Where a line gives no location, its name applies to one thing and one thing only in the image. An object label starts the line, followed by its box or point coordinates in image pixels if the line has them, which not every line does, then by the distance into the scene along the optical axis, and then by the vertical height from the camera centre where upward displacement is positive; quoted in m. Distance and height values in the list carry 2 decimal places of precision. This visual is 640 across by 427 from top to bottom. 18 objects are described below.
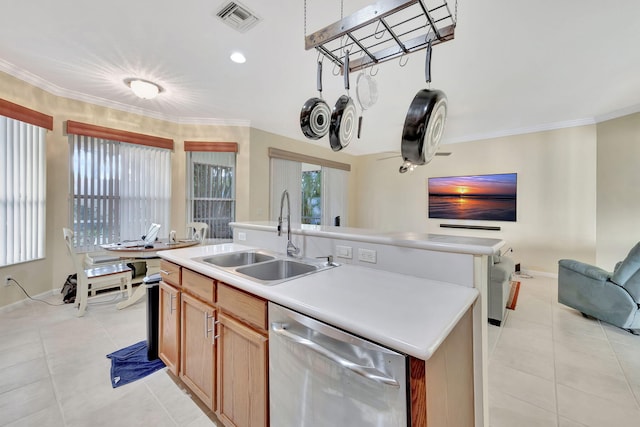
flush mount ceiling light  3.08 +1.49
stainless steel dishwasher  0.79 -0.58
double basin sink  1.66 -0.37
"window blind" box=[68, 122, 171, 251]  3.55 +0.31
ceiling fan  4.11 +0.70
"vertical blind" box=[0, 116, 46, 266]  2.84 +0.22
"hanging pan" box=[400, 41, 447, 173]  1.03 +0.35
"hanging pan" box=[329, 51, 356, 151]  1.38 +0.49
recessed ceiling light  2.54 +1.55
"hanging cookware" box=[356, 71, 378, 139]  1.52 +0.72
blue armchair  2.47 -0.82
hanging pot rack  0.97 +0.77
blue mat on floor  1.86 -1.19
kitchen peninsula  0.82 -0.37
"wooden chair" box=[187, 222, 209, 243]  3.94 -0.31
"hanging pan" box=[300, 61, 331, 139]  1.44 +0.54
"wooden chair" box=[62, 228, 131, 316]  2.77 -0.75
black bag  3.15 -0.98
